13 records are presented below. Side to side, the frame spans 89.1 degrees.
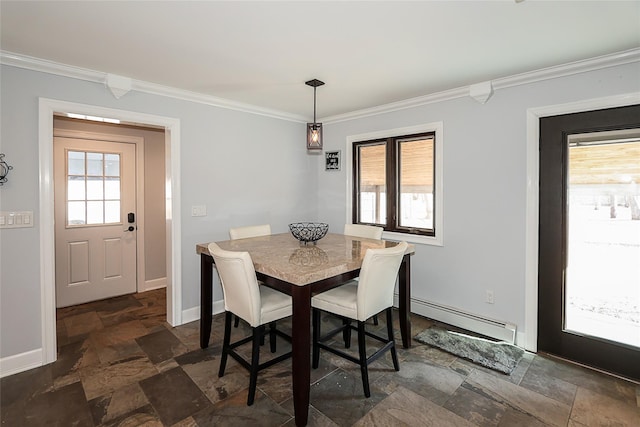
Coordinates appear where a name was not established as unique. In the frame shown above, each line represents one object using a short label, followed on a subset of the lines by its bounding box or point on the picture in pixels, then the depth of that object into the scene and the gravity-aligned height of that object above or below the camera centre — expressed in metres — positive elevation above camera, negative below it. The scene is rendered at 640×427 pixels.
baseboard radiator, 2.87 -1.06
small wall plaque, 4.25 +0.66
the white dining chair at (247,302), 2.00 -0.62
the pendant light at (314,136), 2.76 +0.63
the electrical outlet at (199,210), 3.36 +0.00
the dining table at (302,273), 1.86 -0.40
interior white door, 3.72 -0.12
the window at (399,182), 3.42 +0.33
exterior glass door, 2.35 -0.22
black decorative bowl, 2.77 -0.19
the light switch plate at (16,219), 2.34 -0.07
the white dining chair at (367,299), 2.08 -0.62
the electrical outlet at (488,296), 2.99 -0.80
